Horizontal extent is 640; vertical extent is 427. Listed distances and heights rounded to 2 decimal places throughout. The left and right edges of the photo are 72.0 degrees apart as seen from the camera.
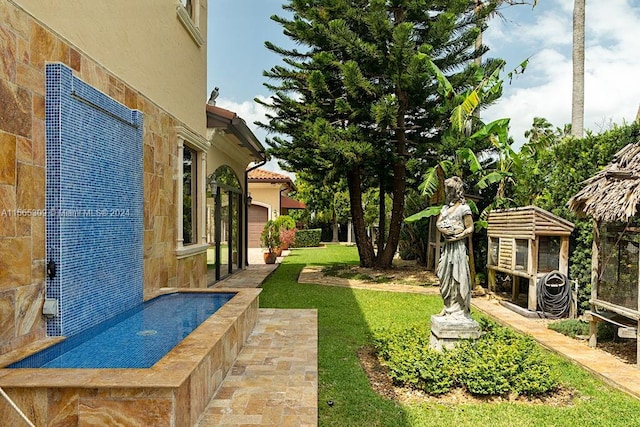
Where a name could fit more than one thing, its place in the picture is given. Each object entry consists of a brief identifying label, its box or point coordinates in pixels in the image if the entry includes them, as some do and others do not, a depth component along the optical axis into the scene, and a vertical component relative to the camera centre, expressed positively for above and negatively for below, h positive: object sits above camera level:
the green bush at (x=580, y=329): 7.26 -2.05
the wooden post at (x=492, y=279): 11.41 -1.85
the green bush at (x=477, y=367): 4.82 -1.85
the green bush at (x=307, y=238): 29.25 -2.19
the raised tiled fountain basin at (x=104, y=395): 3.05 -1.34
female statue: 5.76 -0.60
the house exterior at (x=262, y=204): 28.25 +0.09
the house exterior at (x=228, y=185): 10.68 +0.60
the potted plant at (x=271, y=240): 18.36 -1.51
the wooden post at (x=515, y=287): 10.14 -1.84
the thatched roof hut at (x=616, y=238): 5.94 -0.45
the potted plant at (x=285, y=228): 22.17 -1.16
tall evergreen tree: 13.45 +3.93
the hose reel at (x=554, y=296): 8.60 -1.72
